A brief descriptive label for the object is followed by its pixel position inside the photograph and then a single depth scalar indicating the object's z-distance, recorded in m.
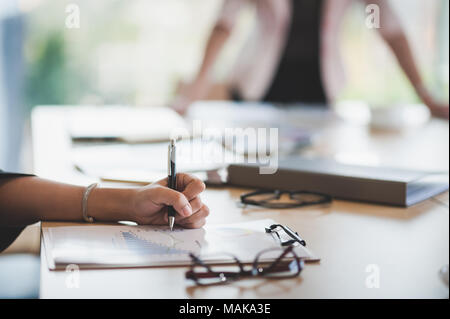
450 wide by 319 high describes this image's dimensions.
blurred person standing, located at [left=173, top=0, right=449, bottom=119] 2.35
